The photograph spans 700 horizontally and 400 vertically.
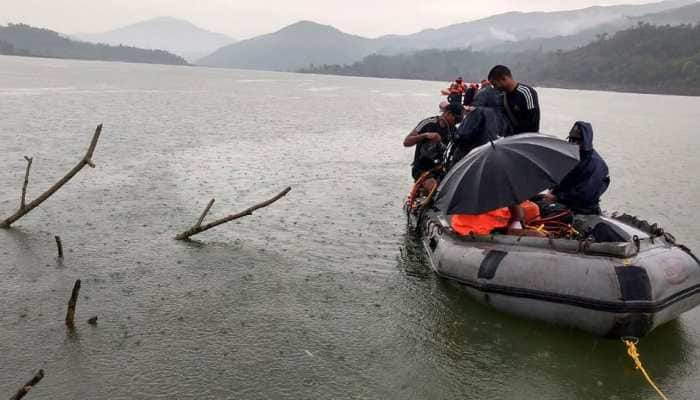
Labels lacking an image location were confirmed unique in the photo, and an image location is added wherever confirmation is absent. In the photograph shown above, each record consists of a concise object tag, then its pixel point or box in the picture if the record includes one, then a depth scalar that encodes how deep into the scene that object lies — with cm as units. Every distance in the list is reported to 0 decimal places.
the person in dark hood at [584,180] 812
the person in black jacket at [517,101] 911
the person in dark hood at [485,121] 930
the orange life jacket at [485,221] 842
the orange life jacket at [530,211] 864
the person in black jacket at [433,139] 1118
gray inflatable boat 672
